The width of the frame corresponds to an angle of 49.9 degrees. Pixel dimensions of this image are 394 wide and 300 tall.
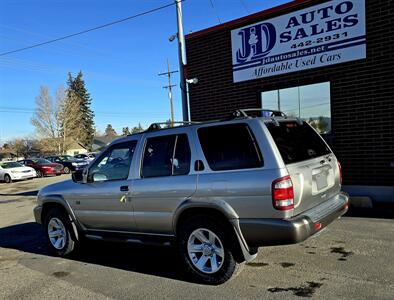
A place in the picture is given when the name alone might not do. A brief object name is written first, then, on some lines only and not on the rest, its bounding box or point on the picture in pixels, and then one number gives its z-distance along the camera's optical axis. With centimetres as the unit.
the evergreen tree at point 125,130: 14052
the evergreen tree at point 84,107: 8375
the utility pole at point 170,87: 4622
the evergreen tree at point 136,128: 14488
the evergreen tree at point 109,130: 15274
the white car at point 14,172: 2735
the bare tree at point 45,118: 6631
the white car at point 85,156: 4234
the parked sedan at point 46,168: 3042
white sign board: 905
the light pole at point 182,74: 1230
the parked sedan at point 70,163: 3266
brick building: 880
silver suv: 449
